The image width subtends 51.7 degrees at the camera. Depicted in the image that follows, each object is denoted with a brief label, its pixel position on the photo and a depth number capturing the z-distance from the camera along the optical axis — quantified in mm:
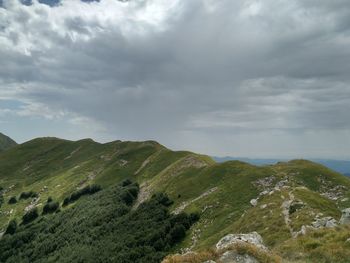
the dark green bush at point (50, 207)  143438
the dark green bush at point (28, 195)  165488
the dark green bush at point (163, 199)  99875
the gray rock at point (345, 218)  39631
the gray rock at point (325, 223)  38481
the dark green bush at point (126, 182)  138000
